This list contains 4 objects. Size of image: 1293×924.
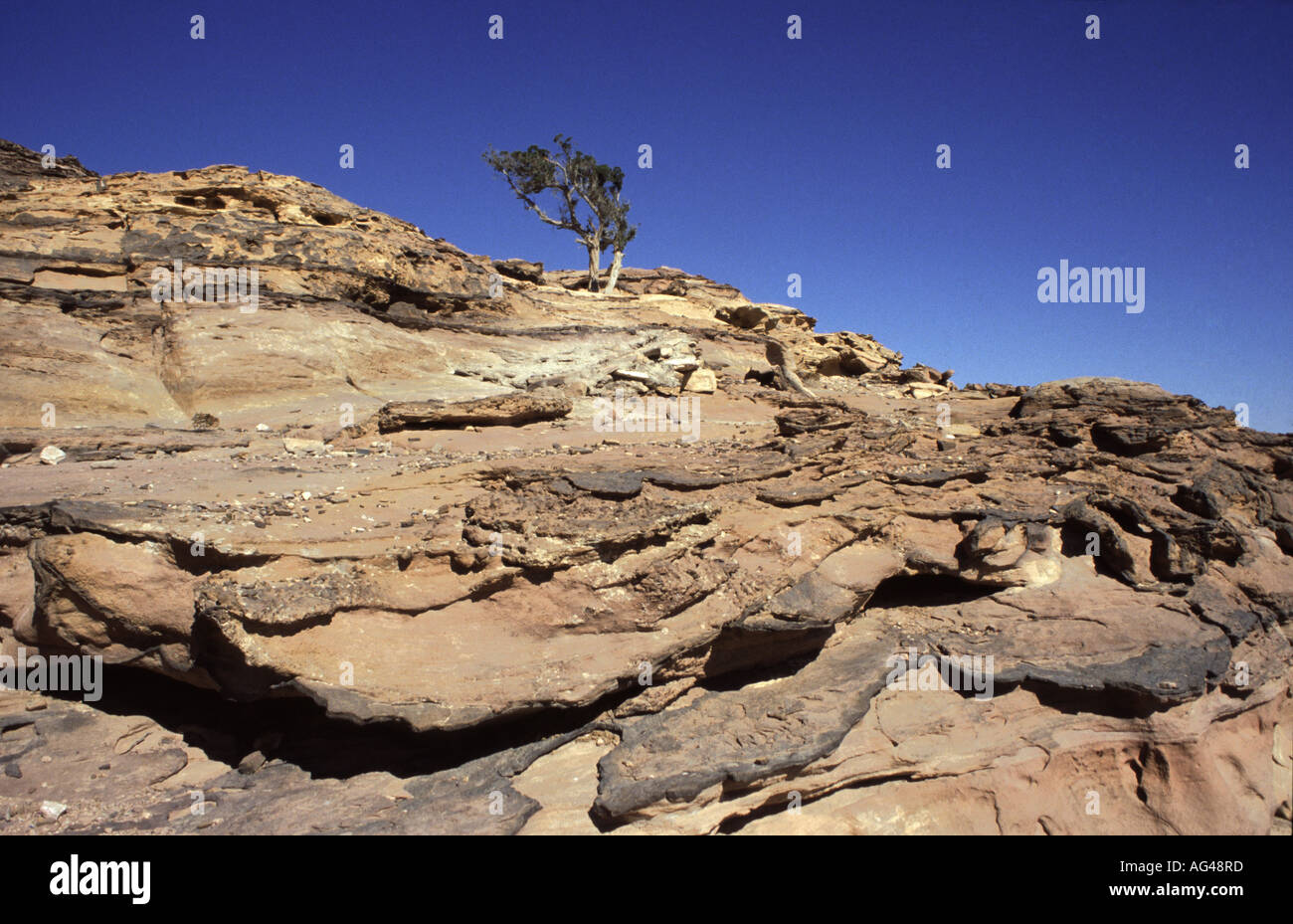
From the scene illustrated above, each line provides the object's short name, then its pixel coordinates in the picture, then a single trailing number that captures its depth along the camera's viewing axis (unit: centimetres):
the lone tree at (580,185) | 2538
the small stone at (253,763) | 429
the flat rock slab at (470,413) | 710
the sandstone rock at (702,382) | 1001
